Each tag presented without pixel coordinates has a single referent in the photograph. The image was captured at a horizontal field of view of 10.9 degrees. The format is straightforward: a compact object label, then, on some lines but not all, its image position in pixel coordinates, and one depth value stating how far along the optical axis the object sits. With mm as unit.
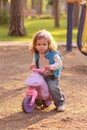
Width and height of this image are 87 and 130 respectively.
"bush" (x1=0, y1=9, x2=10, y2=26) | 25423
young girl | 5843
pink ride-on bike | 5802
